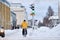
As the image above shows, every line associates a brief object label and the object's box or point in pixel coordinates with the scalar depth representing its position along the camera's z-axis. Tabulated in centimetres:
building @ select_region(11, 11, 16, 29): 8321
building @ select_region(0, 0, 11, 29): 6142
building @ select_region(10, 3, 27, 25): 8187
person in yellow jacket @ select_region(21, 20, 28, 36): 1909
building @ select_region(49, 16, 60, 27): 7792
